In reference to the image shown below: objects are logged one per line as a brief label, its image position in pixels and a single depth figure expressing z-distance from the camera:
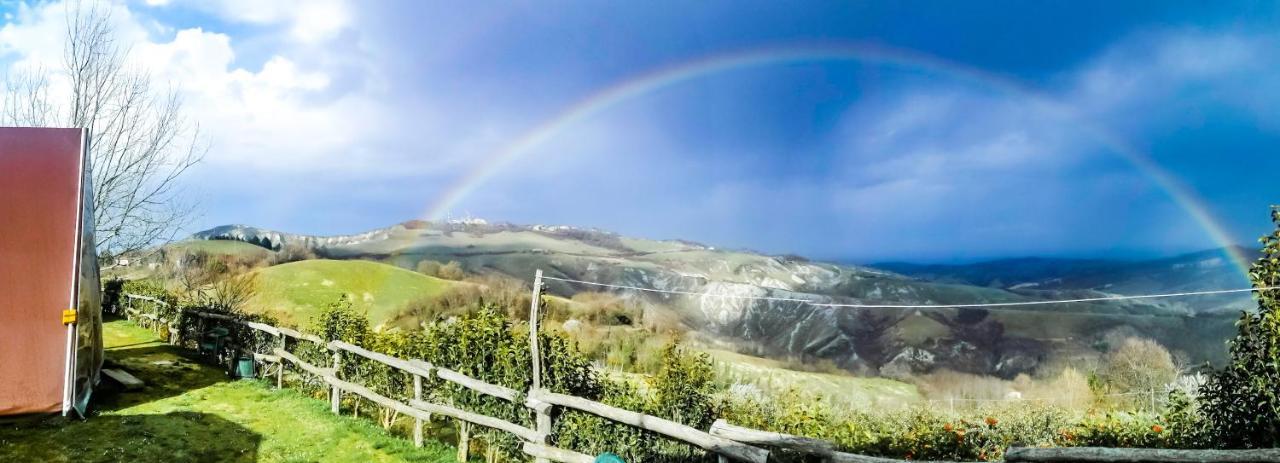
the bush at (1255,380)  5.46
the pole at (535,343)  7.36
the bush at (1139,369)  18.03
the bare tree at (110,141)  17.97
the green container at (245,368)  13.81
